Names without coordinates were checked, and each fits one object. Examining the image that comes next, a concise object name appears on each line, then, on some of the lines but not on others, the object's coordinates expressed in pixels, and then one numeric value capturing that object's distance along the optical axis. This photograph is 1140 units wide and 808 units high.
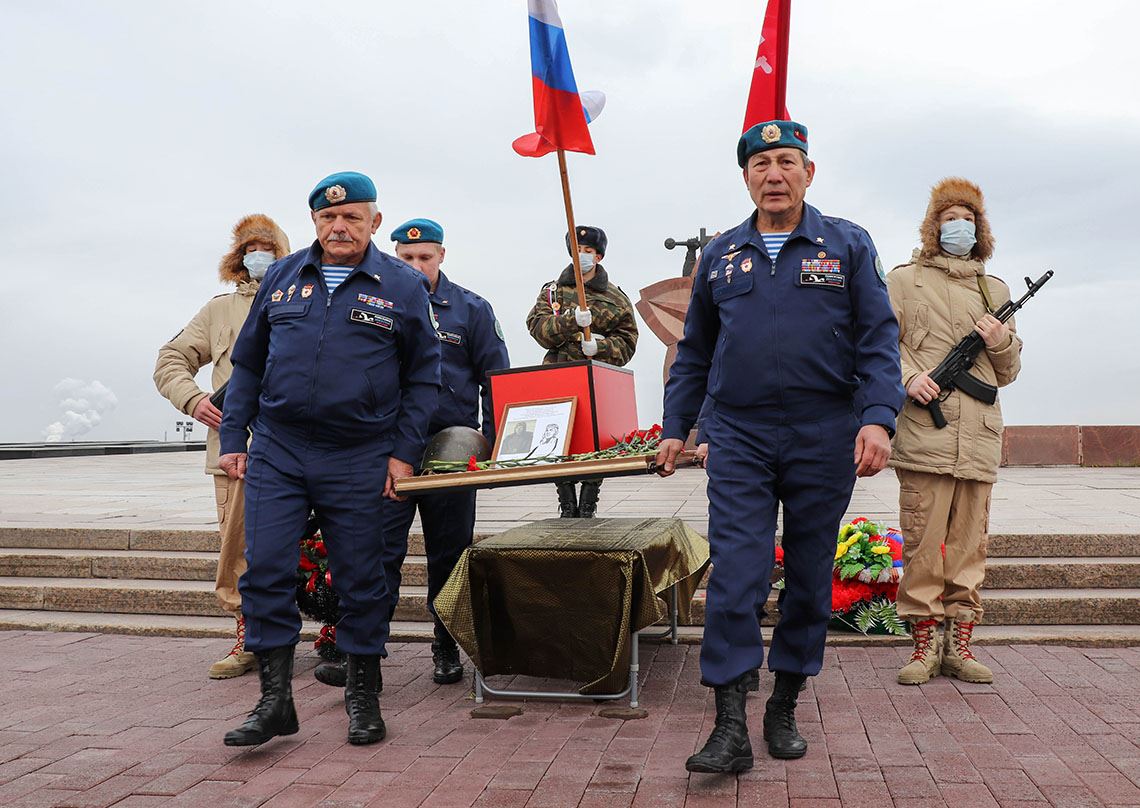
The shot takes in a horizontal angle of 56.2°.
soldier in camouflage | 6.24
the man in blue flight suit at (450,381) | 4.87
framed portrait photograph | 4.13
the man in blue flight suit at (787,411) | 3.52
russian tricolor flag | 4.66
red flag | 4.68
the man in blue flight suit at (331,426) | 3.82
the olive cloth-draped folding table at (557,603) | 4.23
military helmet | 4.18
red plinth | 4.22
